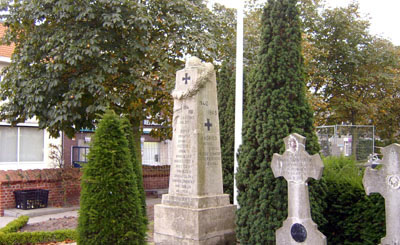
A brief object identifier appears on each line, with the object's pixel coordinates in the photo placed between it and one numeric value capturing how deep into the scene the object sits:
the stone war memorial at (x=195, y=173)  8.12
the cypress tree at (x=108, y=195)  6.17
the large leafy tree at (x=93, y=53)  13.24
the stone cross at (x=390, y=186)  6.12
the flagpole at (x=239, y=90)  9.36
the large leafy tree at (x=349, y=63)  25.83
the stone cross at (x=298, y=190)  6.53
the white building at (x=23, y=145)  20.94
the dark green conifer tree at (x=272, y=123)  7.38
